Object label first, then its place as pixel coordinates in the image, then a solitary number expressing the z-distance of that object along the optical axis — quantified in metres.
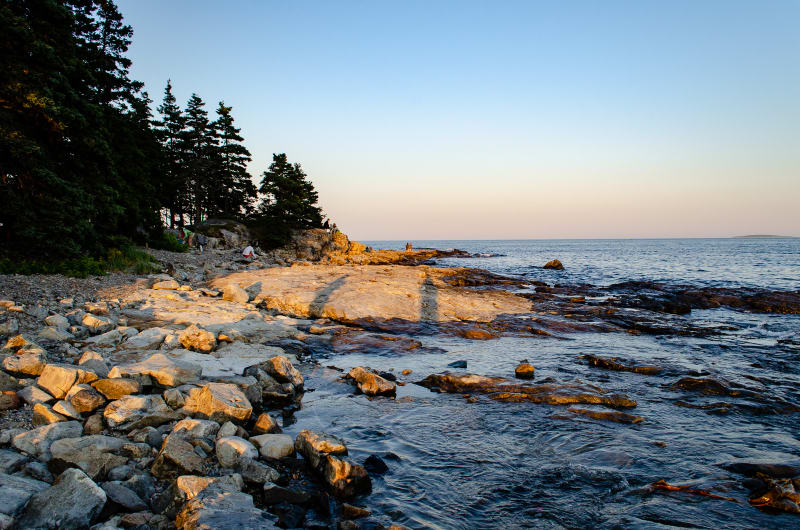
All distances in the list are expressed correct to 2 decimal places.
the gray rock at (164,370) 7.05
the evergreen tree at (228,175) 49.91
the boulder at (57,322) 9.52
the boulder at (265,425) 6.14
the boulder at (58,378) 6.15
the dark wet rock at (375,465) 5.69
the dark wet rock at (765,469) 5.50
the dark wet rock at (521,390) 8.31
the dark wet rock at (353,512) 4.64
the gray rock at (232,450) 5.16
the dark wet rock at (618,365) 10.81
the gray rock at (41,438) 4.85
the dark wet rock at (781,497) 4.82
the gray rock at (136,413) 5.72
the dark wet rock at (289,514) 4.34
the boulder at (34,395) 5.83
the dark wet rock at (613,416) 7.51
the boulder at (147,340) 9.31
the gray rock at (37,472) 4.46
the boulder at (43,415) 5.43
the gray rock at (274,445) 5.54
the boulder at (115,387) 6.34
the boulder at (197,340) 9.89
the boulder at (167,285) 16.28
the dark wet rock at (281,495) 4.64
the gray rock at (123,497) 4.15
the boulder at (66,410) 5.66
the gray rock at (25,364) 6.65
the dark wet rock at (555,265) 50.66
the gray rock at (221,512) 3.90
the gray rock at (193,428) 5.50
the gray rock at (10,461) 4.41
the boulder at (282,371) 8.54
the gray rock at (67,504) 3.63
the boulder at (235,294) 16.23
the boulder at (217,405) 6.24
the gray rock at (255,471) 4.90
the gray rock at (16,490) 3.72
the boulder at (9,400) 5.65
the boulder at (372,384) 8.61
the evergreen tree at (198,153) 47.16
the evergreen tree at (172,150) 46.00
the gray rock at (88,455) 4.63
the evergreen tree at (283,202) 49.28
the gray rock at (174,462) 4.81
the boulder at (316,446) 5.41
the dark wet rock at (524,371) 9.95
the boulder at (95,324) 9.88
